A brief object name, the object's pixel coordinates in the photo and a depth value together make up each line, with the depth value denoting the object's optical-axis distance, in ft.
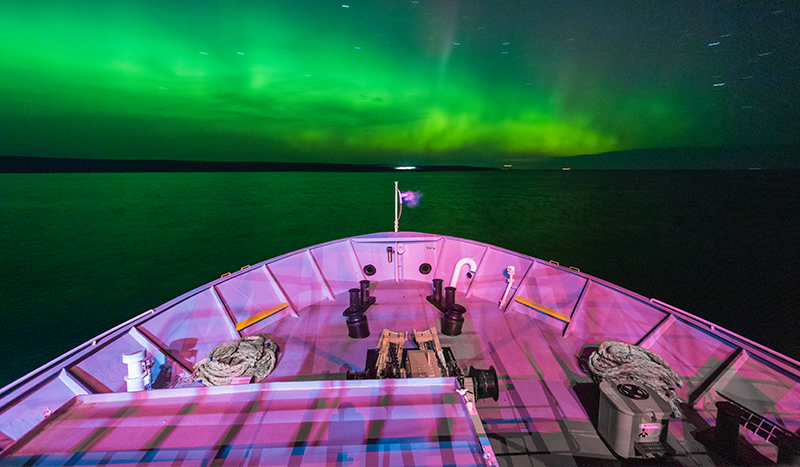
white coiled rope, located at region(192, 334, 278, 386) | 15.39
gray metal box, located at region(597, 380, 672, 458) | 11.16
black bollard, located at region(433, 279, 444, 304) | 24.84
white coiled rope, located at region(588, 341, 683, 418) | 13.63
